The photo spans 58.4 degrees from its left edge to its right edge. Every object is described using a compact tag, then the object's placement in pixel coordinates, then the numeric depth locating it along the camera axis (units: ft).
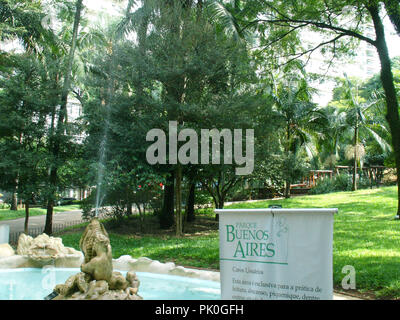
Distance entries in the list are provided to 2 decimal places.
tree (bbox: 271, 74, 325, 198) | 80.84
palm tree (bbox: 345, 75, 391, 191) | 87.81
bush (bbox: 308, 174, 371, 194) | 93.60
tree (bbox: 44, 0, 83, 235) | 46.73
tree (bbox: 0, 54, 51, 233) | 44.21
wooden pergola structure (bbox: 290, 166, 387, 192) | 98.58
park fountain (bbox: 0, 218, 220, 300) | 18.66
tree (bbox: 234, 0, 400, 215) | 36.58
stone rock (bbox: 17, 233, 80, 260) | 28.22
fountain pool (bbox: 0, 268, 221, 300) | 20.95
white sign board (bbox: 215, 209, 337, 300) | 13.65
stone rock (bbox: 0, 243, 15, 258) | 29.14
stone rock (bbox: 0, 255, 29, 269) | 28.17
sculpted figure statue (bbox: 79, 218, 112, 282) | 18.57
